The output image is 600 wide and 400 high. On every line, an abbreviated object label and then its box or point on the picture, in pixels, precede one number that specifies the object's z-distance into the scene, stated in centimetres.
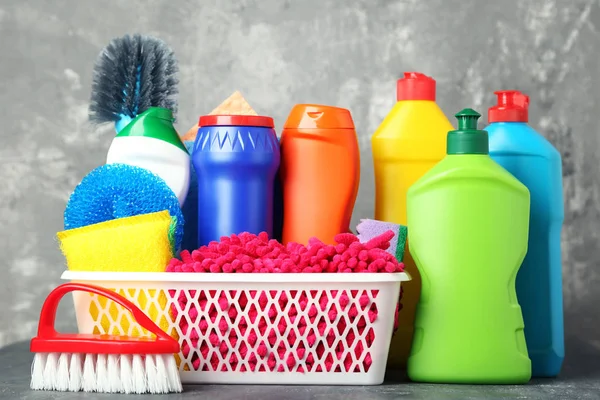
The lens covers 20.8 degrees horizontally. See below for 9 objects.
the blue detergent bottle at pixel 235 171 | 143
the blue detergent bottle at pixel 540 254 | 144
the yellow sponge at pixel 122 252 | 138
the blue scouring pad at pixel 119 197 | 142
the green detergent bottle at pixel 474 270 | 137
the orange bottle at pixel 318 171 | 145
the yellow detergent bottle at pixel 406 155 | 147
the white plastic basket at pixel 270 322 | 136
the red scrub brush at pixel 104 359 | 131
